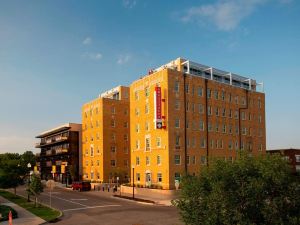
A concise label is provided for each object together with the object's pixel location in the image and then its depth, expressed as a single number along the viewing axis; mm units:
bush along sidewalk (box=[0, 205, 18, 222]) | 35594
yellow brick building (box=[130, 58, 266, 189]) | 59812
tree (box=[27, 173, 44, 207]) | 48156
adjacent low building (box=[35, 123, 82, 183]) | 102062
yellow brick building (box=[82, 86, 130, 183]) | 82938
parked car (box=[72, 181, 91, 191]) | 72562
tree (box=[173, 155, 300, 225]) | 13664
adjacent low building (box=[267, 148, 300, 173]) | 96712
